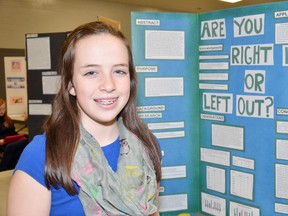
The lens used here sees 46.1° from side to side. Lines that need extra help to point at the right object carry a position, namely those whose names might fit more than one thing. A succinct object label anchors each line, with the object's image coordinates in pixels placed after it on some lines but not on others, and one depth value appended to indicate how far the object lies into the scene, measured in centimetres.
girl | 104
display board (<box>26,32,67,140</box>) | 275
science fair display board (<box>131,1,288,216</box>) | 179
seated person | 478
